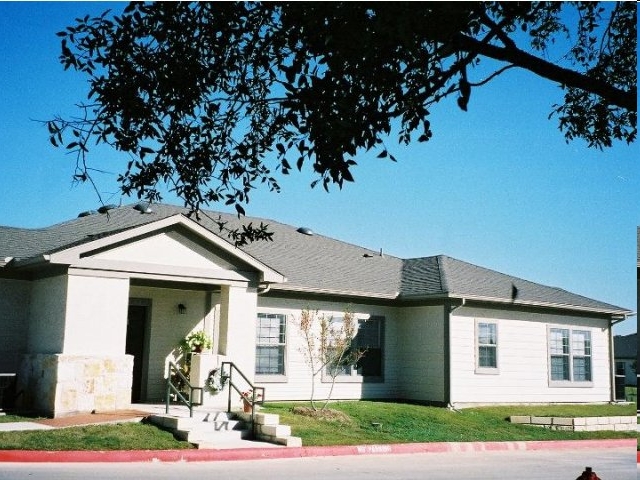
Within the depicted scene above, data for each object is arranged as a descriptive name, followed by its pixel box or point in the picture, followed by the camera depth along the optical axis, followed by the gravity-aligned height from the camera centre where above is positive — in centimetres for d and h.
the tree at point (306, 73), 651 +283
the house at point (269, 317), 1627 +118
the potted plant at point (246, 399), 1570 -87
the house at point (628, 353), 6316 +127
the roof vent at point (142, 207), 2259 +446
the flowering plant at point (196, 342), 1856 +39
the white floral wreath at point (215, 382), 1731 -53
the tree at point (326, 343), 1980 +49
